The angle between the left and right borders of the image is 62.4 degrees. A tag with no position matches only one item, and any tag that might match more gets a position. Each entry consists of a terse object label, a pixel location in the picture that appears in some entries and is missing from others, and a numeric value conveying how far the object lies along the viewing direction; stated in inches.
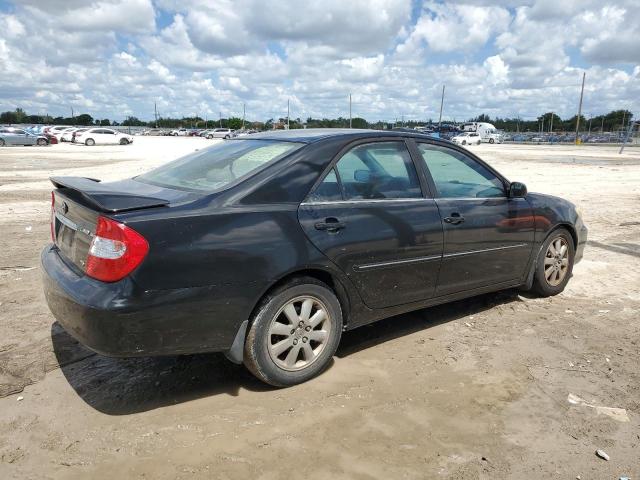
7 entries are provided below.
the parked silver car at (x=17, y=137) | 1556.3
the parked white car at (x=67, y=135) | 1835.6
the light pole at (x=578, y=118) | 2514.8
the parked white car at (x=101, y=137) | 1696.6
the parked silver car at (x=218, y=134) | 2863.2
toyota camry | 115.4
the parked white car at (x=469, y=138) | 2110.7
